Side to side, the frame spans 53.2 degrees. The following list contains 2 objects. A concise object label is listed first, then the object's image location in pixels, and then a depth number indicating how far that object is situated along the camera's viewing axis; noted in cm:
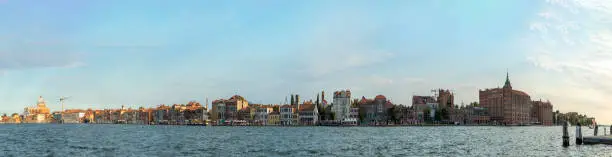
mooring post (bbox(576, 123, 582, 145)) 6033
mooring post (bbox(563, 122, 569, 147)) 6169
